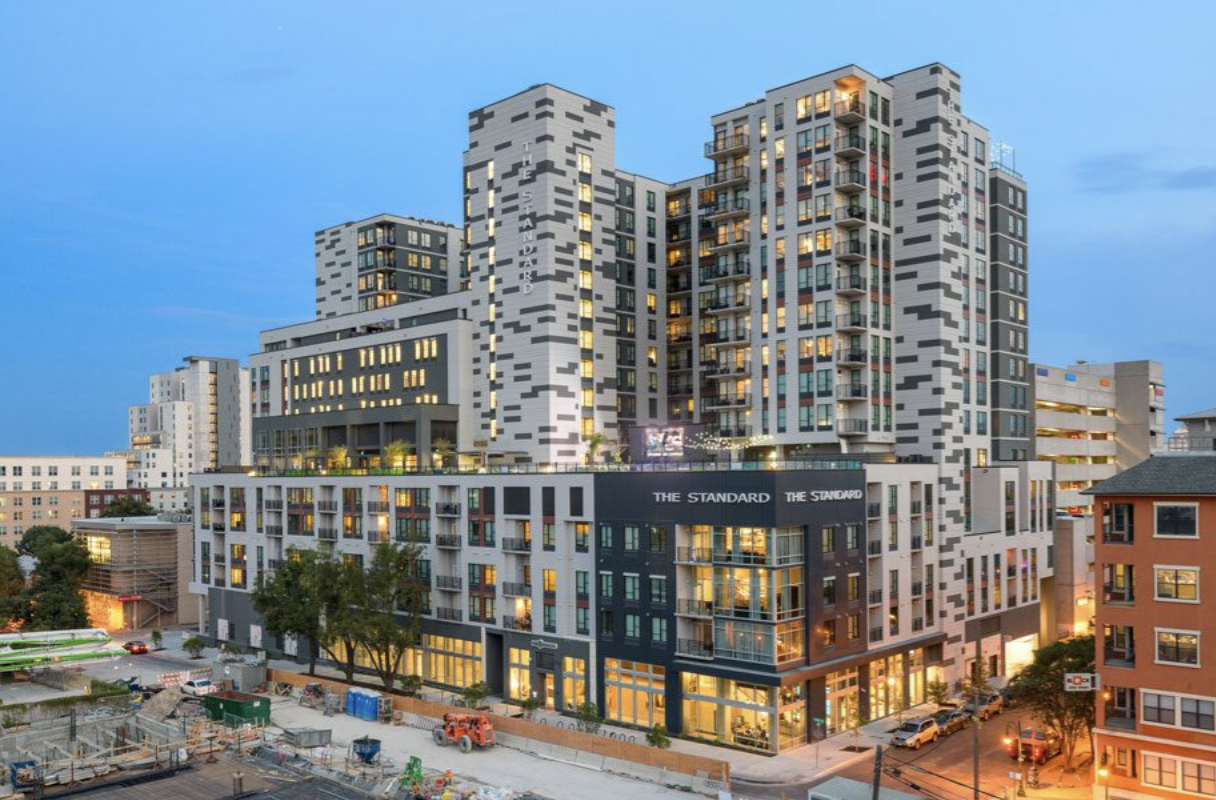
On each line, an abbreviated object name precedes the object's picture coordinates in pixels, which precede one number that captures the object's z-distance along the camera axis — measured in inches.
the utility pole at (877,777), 1576.9
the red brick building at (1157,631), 2063.2
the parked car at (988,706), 3034.0
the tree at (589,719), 2748.5
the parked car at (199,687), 3383.4
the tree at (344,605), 3260.3
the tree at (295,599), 3408.0
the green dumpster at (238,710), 2913.4
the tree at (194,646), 4163.4
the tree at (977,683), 2643.5
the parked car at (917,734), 2694.4
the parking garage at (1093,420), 5083.7
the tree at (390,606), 3250.5
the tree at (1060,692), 2442.2
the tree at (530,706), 2967.5
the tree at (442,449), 4409.9
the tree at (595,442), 4157.7
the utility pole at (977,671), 1853.3
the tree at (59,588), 4387.3
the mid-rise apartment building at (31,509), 7455.7
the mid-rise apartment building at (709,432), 2851.9
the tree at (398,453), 4500.5
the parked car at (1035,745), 2519.4
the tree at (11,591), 4308.6
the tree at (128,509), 7229.3
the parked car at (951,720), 2827.3
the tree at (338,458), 4677.7
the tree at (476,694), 2987.2
